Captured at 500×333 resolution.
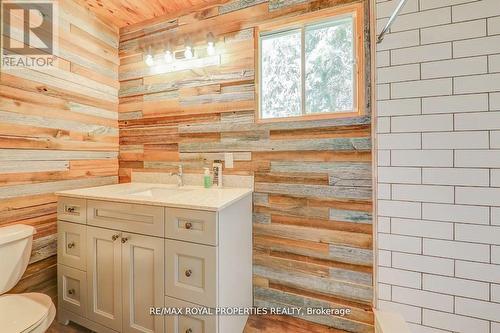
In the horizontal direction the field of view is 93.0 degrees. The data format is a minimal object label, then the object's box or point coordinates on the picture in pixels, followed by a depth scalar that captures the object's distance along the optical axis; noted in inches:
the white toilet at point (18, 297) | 45.1
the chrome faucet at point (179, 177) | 76.7
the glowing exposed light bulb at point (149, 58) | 80.4
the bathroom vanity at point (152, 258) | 48.6
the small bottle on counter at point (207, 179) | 72.6
